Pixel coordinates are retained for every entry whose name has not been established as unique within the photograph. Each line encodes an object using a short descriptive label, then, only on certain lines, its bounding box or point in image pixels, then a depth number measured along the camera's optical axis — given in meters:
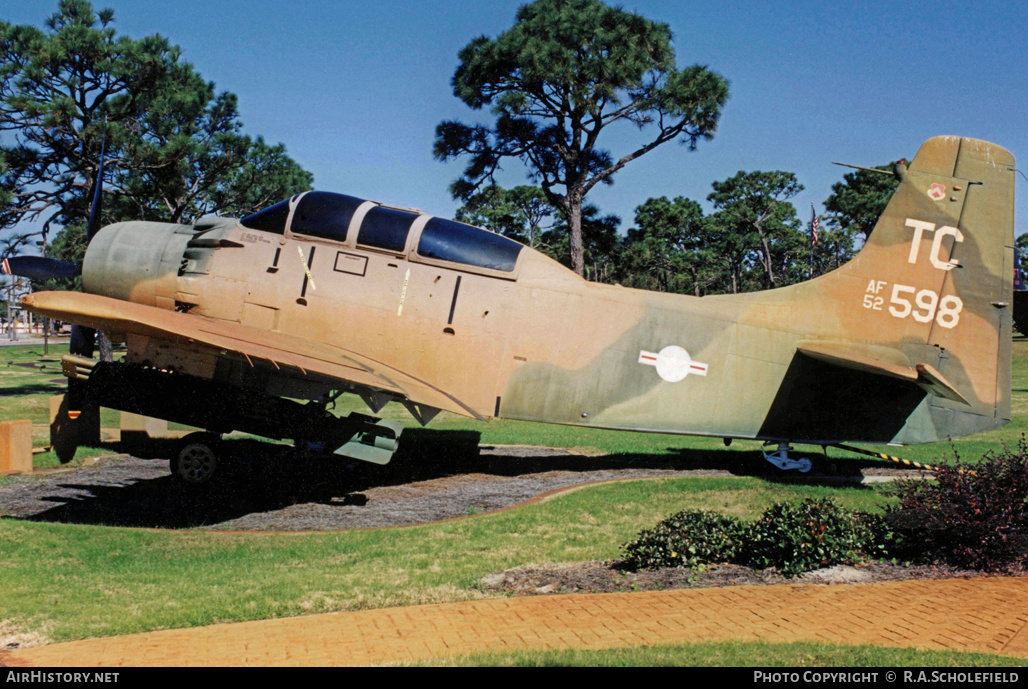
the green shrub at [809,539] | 7.60
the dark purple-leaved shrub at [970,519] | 7.54
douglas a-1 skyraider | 11.19
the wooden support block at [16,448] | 12.65
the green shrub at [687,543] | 7.72
